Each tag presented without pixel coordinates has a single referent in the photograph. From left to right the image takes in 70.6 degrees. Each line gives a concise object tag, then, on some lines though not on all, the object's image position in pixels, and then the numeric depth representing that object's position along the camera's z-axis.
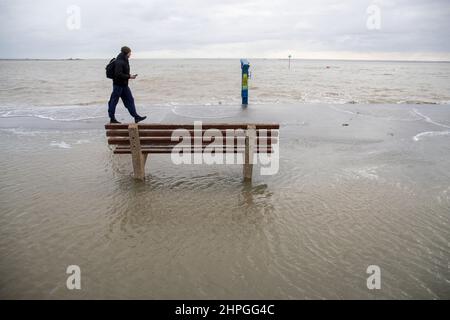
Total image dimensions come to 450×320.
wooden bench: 5.27
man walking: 7.59
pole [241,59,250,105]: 13.16
